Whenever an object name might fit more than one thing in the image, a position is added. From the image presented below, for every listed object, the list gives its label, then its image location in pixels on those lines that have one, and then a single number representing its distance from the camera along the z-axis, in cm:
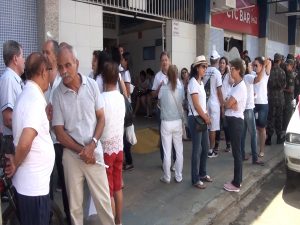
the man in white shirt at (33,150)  268
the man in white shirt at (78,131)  342
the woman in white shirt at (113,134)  385
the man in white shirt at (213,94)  686
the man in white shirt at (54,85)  384
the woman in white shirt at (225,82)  713
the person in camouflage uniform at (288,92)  895
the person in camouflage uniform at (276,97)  816
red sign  1224
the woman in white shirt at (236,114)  535
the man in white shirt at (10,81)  390
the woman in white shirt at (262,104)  737
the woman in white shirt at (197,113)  515
